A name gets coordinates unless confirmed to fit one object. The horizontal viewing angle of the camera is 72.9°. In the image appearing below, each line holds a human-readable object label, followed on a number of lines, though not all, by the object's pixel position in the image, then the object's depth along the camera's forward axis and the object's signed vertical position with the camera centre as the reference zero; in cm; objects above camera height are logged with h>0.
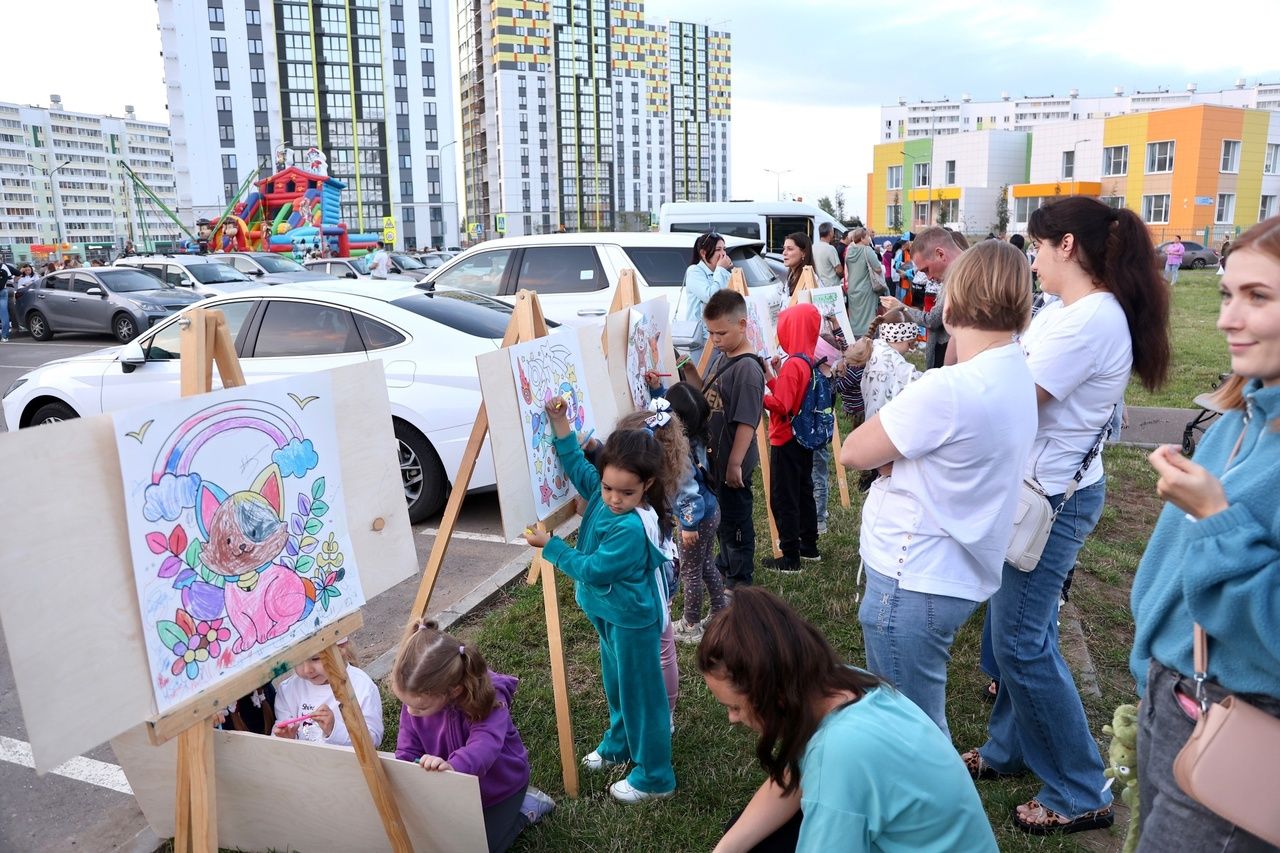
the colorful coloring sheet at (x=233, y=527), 222 -78
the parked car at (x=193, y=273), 1991 -67
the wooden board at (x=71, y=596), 193 -80
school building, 5256 +429
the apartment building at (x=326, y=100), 7069 +1210
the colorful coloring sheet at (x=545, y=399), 359 -68
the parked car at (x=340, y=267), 2254 -67
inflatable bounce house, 4100 +125
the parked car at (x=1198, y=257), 3834 -108
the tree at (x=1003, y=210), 5575 +160
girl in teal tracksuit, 300 -121
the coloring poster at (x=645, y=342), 480 -59
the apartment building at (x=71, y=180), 13000 +1044
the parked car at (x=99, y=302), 1766 -117
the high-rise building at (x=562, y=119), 11119 +1627
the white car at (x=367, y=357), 617 -83
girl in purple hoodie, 279 -158
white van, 1786 +39
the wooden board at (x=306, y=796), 270 -174
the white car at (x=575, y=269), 952 -33
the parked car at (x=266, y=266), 2188 -63
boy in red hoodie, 513 -127
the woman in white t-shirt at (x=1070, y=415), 273 -57
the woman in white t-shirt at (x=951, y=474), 234 -65
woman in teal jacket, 144 -57
